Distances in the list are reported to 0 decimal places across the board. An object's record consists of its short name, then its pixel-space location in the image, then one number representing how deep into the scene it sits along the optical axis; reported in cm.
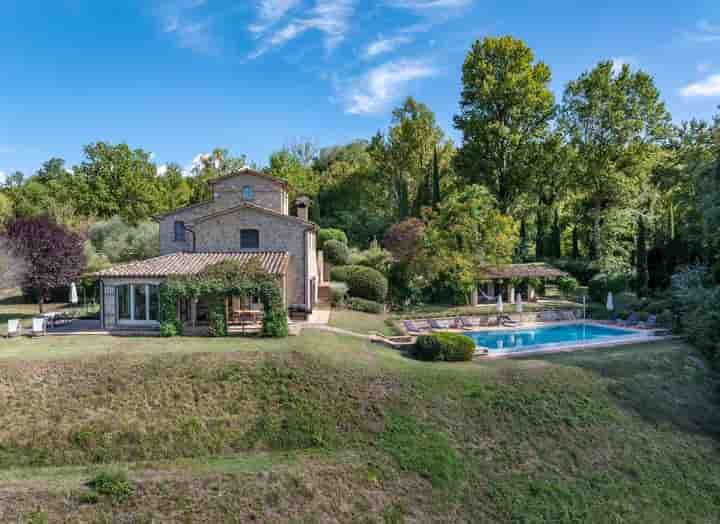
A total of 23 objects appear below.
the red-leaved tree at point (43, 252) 2469
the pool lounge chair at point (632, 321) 2720
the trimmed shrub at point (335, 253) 3784
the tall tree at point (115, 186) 5225
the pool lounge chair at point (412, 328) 2500
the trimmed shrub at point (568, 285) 3803
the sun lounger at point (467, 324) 2620
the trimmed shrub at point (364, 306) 3027
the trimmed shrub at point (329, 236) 4027
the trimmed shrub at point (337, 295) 3042
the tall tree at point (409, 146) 5347
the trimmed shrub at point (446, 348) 1902
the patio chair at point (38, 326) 1983
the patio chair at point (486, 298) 3459
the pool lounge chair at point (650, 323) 2614
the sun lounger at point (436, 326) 2578
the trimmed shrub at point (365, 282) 3184
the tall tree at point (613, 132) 3934
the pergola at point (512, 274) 3367
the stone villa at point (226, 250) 2161
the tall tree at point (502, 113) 4138
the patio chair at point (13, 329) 1962
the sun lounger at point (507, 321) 2734
